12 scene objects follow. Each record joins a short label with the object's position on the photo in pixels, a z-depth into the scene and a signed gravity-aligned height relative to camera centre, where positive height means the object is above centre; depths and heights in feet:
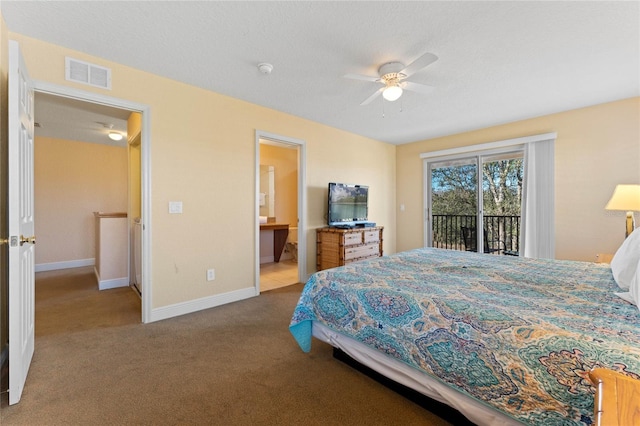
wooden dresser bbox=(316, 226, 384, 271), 13.44 -1.61
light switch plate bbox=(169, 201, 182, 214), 9.57 +0.26
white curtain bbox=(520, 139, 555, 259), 12.76 +0.51
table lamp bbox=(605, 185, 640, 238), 9.01 +0.40
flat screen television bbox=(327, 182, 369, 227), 14.16 +0.49
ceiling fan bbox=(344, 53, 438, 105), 7.71 +3.93
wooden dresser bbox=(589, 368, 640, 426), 2.24 -1.61
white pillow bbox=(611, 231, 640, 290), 5.48 -1.03
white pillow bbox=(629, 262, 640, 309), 4.43 -1.29
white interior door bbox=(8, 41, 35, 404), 5.16 -0.26
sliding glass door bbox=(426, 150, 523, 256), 14.75 +0.65
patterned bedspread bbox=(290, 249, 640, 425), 3.42 -1.72
